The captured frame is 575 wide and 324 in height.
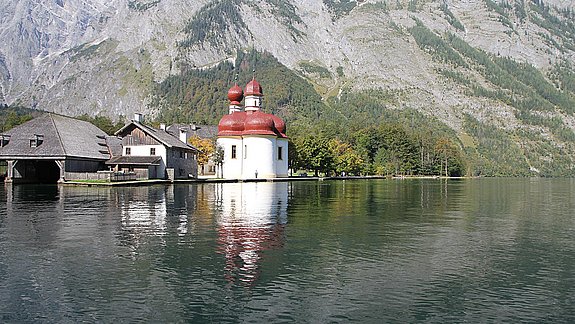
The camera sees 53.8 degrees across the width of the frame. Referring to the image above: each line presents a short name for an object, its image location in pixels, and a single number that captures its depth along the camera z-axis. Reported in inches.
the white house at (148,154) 3011.8
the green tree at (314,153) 4473.7
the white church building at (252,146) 3870.6
